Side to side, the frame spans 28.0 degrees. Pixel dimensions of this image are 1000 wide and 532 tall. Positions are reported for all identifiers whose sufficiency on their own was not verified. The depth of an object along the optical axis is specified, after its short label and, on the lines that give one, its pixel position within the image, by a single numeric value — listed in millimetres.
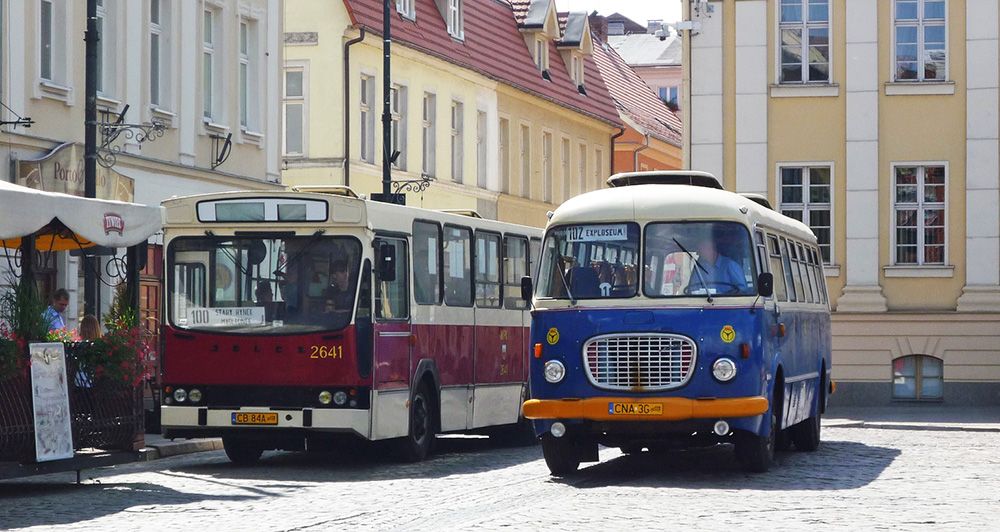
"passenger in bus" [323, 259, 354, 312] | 19922
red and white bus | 19766
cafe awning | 16484
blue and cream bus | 17953
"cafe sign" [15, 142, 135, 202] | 27234
